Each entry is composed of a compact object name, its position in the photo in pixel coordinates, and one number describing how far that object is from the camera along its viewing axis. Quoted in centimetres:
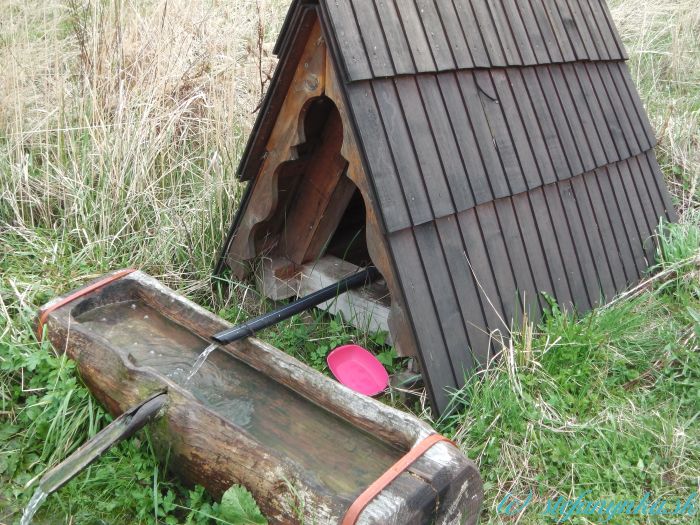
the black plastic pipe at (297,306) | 275
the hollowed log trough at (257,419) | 203
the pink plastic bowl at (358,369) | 307
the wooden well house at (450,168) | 263
